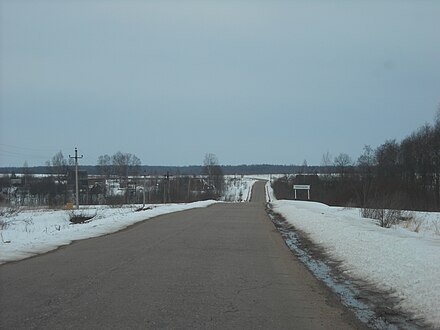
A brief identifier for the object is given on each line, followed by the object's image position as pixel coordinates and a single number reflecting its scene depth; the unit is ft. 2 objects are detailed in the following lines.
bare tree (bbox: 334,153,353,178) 353.26
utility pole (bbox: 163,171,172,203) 316.44
